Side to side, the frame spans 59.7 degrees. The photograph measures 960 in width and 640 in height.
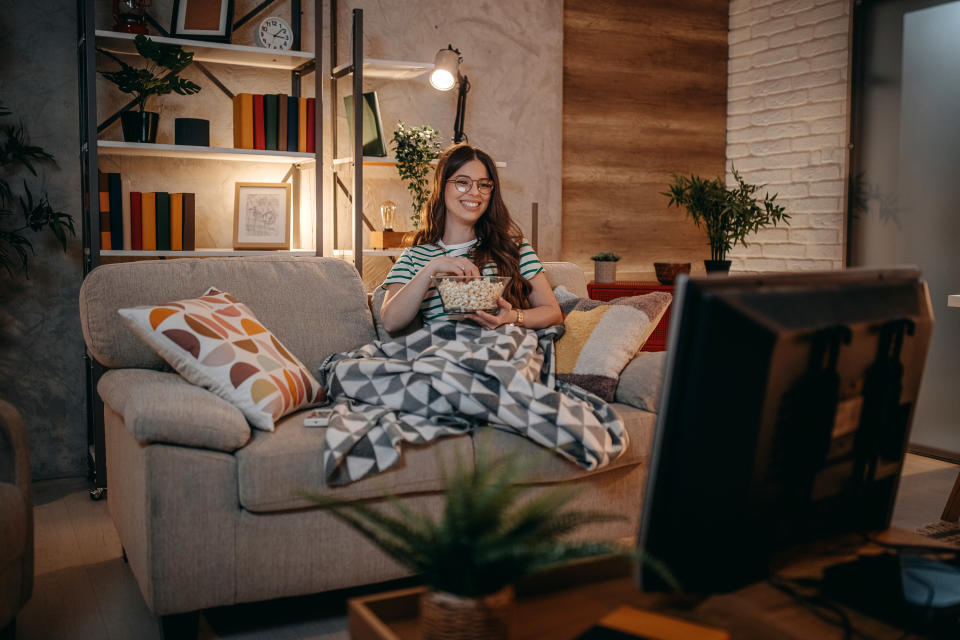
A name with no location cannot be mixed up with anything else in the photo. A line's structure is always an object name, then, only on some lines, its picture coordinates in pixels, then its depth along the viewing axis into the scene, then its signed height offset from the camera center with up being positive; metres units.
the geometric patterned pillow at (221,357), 2.01 -0.25
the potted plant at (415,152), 3.47 +0.43
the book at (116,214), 3.03 +0.15
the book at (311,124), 3.34 +0.53
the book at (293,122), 3.30 +0.53
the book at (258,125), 3.26 +0.51
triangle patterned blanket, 1.95 -0.38
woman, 2.59 +0.04
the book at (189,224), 3.16 +0.12
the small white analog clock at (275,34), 3.37 +0.89
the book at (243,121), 3.23 +0.52
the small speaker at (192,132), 3.15 +0.47
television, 0.79 -0.16
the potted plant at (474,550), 0.85 -0.30
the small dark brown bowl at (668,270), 3.93 -0.05
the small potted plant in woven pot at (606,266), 3.89 -0.04
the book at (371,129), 3.48 +0.53
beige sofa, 1.80 -0.53
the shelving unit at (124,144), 2.92 +0.40
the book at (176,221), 3.15 +0.13
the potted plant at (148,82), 3.01 +0.63
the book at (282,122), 3.29 +0.53
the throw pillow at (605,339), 2.40 -0.24
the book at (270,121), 3.27 +0.53
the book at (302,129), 3.32 +0.50
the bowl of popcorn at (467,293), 2.27 -0.10
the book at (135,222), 3.09 +0.12
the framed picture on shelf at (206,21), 3.20 +0.90
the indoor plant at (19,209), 3.06 +0.16
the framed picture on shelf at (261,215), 3.36 +0.16
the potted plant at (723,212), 3.83 +0.22
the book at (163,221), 3.12 +0.13
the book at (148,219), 3.10 +0.13
